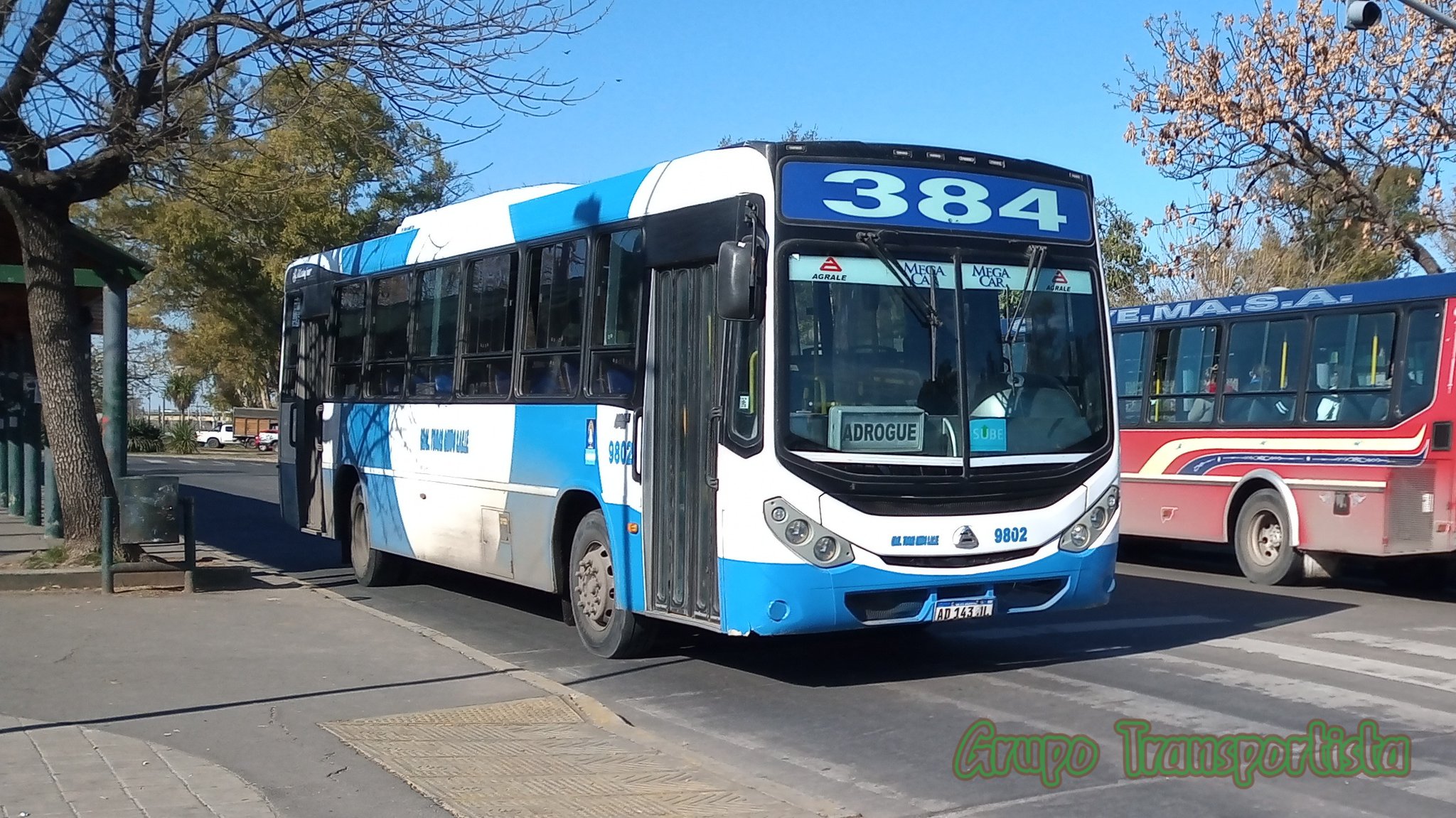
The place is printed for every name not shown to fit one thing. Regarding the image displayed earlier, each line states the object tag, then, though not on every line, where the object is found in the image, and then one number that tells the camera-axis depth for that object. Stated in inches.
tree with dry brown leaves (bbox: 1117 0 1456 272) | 951.6
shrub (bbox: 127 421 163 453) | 2330.2
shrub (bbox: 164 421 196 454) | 2348.7
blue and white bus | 341.4
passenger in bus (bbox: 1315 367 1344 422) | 585.0
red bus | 545.6
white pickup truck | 3041.3
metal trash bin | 500.1
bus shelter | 570.9
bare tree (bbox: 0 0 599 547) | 509.0
